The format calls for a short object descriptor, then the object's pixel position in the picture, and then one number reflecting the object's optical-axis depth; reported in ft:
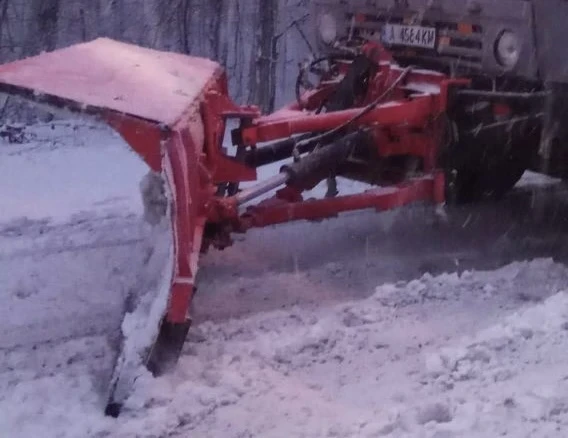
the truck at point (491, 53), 16.58
